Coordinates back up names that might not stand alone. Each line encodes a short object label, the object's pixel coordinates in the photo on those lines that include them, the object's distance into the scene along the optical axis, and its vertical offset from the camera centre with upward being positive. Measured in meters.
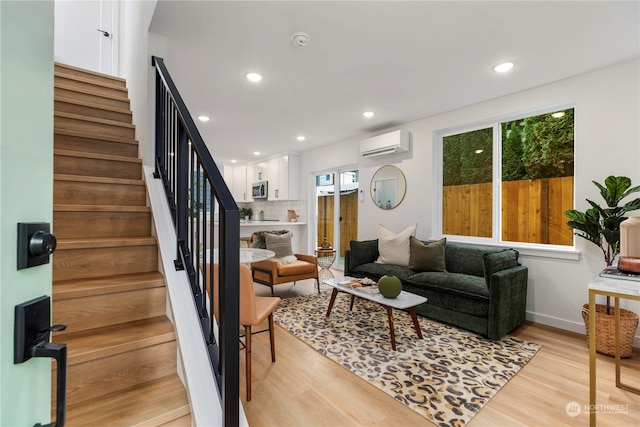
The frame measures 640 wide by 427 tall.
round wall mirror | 4.48 +0.44
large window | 3.11 +0.42
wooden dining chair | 1.86 -0.63
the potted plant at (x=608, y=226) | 2.39 -0.09
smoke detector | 2.22 +1.36
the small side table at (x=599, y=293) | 1.42 -0.39
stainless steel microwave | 6.94 +0.58
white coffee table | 2.49 -0.78
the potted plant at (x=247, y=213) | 7.89 +0.01
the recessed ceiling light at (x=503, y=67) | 2.64 +1.38
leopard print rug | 1.84 -1.16
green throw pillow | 3.44 -0.51
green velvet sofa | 2.65 -0.74
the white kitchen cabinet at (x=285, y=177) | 6.41 +0.82
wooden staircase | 1.14 -0.35
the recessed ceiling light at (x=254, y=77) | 2.88 +1.39
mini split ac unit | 4.27 +1.08
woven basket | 2.37 -0.97
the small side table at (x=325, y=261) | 5.01 -0.82
